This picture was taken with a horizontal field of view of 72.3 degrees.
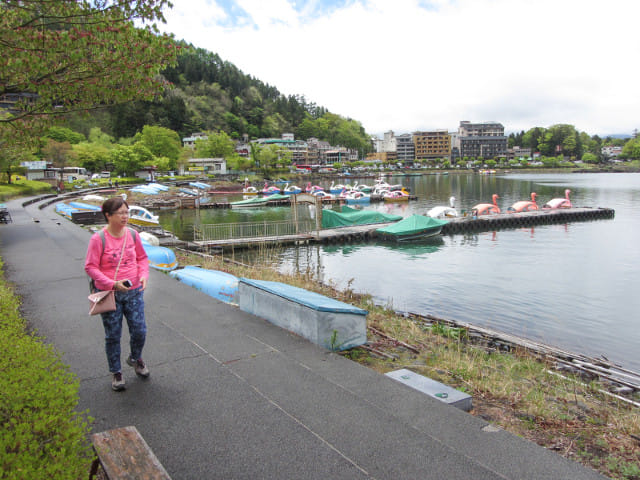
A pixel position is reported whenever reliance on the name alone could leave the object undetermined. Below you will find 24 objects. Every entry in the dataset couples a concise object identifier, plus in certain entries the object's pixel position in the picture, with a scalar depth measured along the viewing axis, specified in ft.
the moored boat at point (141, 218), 115.03
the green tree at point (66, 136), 301.43
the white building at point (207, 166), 340.18
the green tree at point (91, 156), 257.34
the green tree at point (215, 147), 360.28
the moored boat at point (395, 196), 205.77
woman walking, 15.44
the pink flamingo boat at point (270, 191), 235.61
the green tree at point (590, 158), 552.00
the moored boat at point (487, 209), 140.67
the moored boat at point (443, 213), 129.56
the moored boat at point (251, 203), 194.39
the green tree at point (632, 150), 556.10
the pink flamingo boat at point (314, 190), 223.81
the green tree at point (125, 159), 253.65
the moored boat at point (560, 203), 151.33
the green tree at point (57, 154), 238.07
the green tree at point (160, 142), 310.45
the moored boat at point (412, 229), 105.29
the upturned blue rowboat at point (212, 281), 37.63
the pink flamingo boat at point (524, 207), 149.69
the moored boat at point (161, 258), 46.97
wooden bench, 9.43
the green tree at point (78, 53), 24.23
